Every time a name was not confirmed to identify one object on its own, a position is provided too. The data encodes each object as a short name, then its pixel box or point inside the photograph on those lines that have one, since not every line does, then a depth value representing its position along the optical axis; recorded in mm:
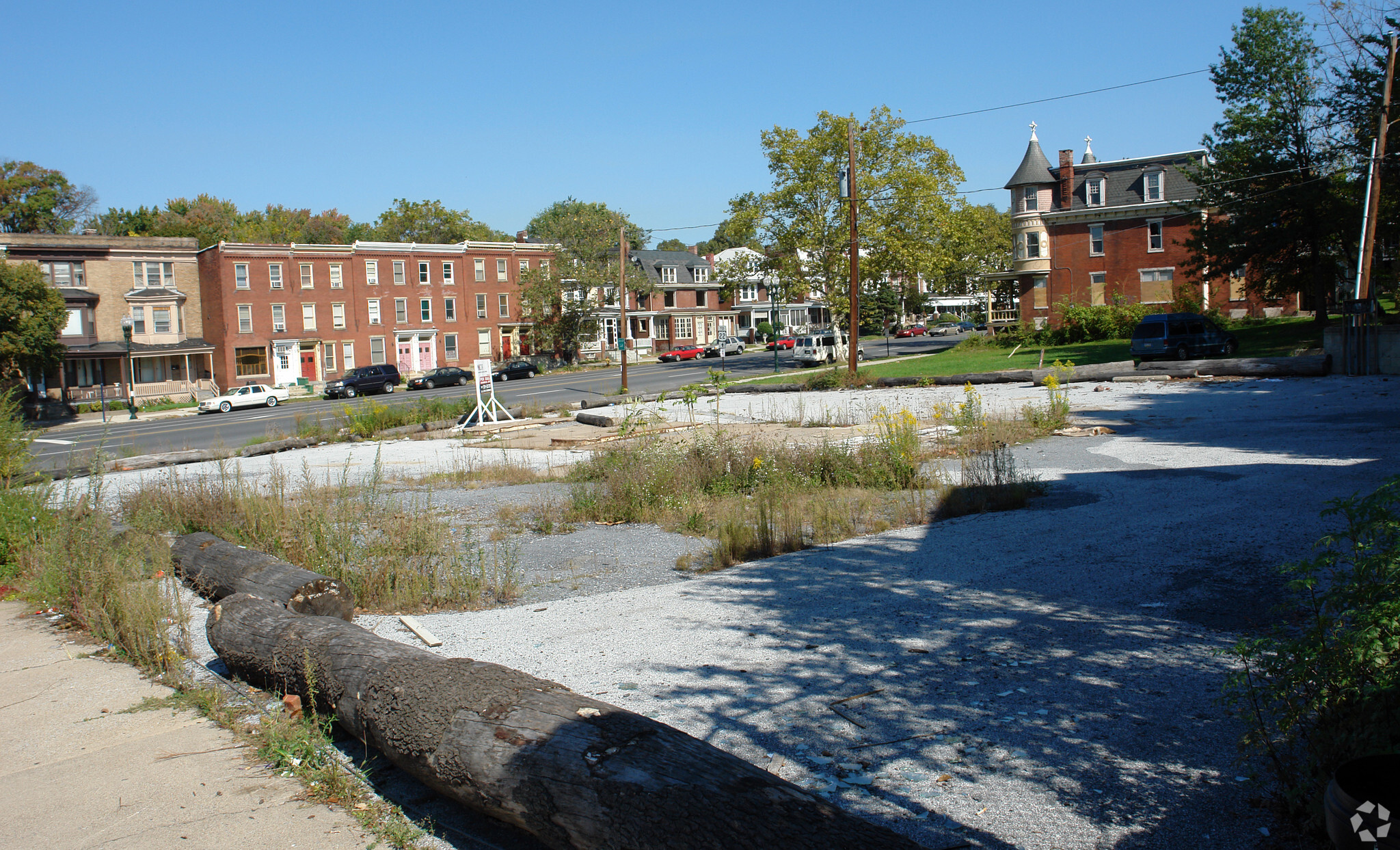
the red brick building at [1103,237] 52125
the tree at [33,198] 68688
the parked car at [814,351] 55094
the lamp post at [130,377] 46431
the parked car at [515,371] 56906
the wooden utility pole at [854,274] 34000
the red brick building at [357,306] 58594
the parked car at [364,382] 51219
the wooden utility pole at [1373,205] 26078
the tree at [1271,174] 38062
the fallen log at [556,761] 3441
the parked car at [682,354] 70375
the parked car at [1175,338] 34000
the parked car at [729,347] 70375
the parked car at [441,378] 53719
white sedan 45750
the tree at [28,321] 42594
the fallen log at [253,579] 7059
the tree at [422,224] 91250
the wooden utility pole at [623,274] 41938
